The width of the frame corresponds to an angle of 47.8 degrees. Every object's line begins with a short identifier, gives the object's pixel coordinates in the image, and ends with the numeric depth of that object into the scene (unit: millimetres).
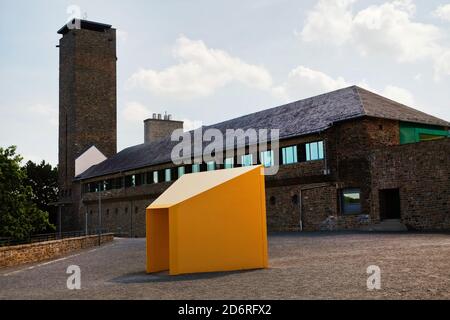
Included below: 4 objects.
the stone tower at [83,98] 52156
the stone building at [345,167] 22172
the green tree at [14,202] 29156
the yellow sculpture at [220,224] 11422
